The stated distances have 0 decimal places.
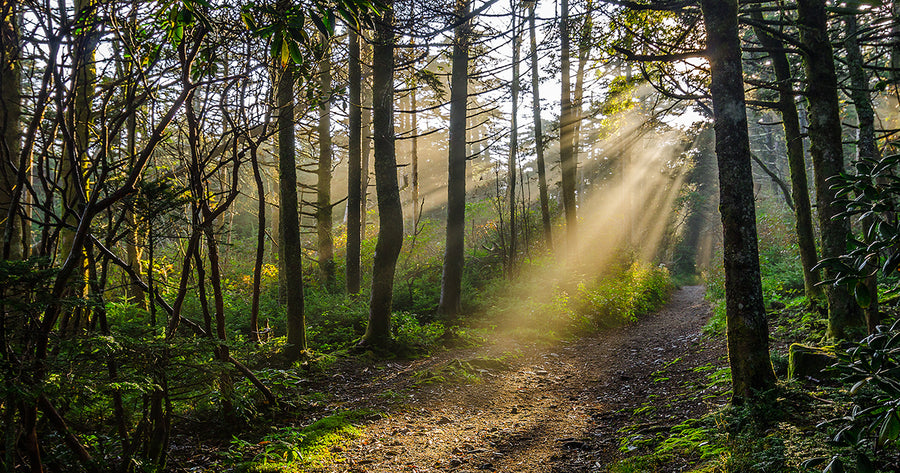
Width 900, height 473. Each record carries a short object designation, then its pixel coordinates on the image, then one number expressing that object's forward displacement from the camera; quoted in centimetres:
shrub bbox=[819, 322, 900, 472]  150
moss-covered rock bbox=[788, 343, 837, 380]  474
